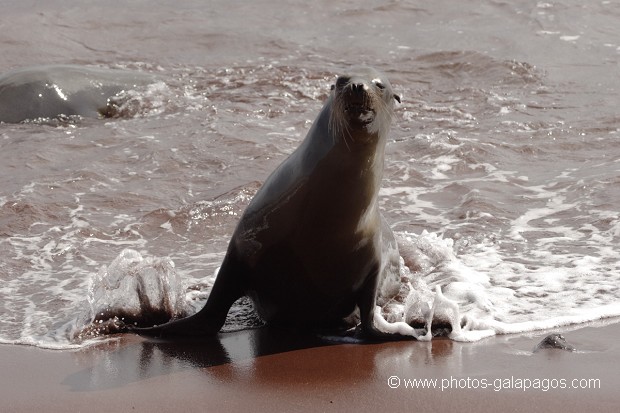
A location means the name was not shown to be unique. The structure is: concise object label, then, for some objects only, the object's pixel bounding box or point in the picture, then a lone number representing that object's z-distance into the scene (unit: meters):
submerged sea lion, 21.59
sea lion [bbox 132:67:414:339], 10.24
